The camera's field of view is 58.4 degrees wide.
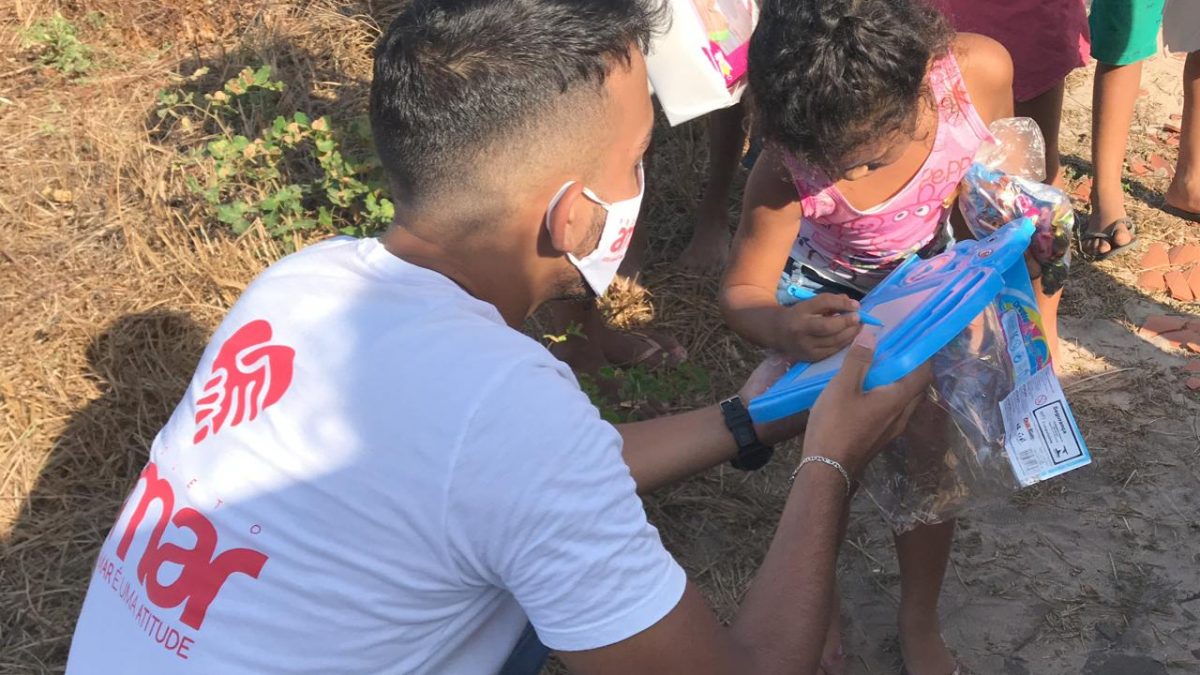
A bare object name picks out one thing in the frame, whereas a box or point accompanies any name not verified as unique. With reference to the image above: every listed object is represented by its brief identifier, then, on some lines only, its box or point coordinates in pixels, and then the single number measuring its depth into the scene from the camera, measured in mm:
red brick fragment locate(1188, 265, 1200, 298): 3611
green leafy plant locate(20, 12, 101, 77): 4500
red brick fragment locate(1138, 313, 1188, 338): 3438
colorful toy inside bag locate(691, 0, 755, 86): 2859
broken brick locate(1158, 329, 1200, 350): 3375
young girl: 1959
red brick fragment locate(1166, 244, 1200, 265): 3756
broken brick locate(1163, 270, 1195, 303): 3590
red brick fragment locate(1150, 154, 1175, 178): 4266
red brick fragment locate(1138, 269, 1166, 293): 3648
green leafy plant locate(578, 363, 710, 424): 2957
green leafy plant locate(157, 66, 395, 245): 3260
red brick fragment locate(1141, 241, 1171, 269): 3758
